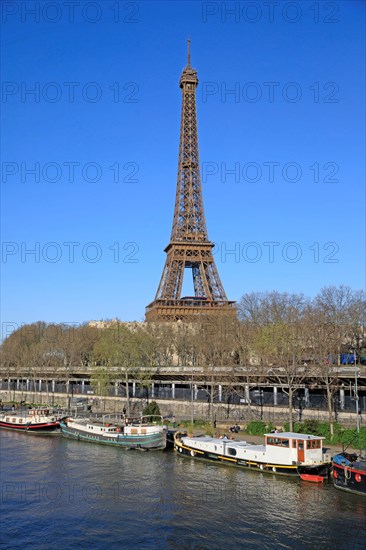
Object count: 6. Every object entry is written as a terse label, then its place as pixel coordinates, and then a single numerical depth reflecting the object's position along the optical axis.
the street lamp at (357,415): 46.88
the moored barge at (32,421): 66.25
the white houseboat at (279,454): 39.55
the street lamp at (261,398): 60.84
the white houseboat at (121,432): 51.84
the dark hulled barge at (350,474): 34.81
